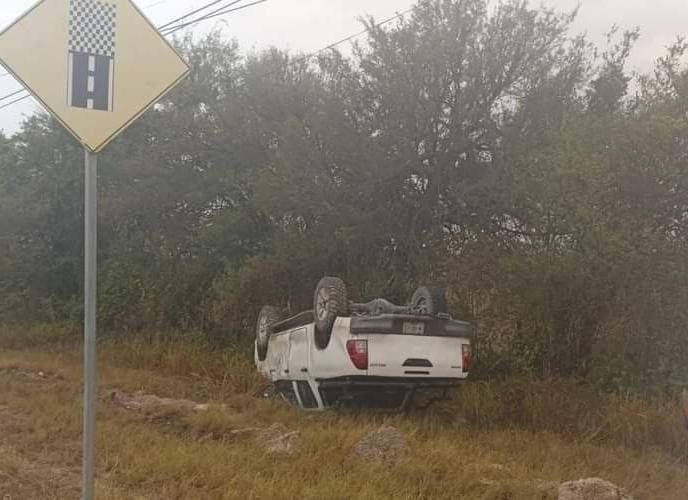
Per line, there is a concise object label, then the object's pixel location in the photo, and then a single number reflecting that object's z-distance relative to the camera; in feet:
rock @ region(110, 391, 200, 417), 29.10
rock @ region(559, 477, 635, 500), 17.24
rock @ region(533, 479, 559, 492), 18.59
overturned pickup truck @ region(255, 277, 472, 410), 25.45
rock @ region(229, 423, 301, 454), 21.11
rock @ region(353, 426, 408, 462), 20.36
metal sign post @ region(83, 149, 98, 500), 11.40
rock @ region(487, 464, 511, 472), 20.24
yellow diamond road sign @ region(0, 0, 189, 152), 11.52
